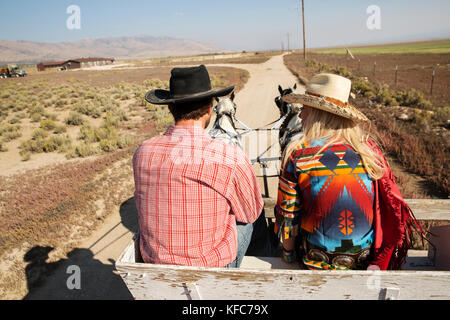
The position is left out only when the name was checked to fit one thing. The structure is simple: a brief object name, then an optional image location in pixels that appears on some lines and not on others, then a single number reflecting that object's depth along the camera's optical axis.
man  1.56
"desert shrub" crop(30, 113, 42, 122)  11.75
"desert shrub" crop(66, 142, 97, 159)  7.73
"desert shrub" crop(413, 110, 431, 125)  8.10
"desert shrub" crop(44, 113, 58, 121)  11.91
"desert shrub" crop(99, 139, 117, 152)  7.96
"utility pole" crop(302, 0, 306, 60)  31.62
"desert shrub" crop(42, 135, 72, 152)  8.38
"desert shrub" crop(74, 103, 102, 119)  12.44
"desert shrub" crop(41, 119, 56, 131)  10.53
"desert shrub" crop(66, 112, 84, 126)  11.27
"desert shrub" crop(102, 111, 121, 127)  10.69
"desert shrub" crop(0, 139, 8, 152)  8.62
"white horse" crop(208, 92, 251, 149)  4.20
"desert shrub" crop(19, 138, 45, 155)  8.41
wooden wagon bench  1.38
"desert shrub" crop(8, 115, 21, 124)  11.62
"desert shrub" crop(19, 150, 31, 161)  7.87
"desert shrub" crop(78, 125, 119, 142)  9.05
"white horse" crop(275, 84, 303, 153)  4.11
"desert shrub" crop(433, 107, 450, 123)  8.73
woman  1.53
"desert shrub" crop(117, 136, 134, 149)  8.19
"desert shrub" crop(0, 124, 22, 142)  9.61
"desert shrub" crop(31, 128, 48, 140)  9.53
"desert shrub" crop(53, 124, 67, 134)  10.23
